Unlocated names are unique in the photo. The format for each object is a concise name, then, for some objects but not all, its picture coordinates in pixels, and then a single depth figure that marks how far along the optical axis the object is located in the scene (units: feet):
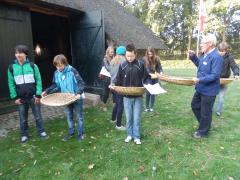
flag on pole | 38.09
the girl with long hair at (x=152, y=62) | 21.28
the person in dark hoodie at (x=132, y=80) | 14.38
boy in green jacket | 15.57
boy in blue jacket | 15.07
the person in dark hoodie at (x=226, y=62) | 19.71
